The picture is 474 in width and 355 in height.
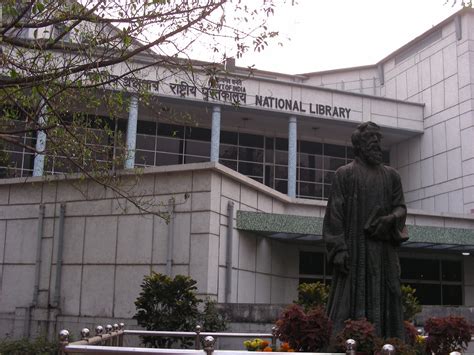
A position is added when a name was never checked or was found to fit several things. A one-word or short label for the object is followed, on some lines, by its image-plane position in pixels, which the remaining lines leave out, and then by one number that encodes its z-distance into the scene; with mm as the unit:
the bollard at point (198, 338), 6774
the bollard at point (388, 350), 3484
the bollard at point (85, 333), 4996
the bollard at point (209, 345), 3676
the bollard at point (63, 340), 4149
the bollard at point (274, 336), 6473
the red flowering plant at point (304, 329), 5762
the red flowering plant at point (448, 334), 6453
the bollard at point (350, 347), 3727
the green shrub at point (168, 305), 12352
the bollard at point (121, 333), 6411
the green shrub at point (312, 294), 14303
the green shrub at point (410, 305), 13609
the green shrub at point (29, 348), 12133
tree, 8492
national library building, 16031
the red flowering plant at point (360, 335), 4909
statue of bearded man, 6117
